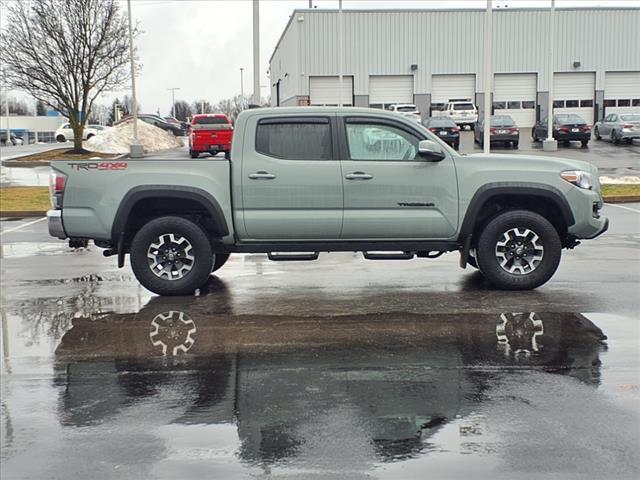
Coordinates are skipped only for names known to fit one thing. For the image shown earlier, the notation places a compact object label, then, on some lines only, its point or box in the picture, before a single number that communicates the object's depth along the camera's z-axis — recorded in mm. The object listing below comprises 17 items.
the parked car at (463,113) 47656
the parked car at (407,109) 46256
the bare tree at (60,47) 34781
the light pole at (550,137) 36188
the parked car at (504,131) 39141
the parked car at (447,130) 38562
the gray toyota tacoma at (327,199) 8602
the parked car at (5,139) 86894
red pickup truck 32344
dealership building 54438
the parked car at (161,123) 58781
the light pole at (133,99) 35438
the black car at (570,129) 40188
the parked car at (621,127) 40531
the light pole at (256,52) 22119
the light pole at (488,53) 24562
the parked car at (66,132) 56181
